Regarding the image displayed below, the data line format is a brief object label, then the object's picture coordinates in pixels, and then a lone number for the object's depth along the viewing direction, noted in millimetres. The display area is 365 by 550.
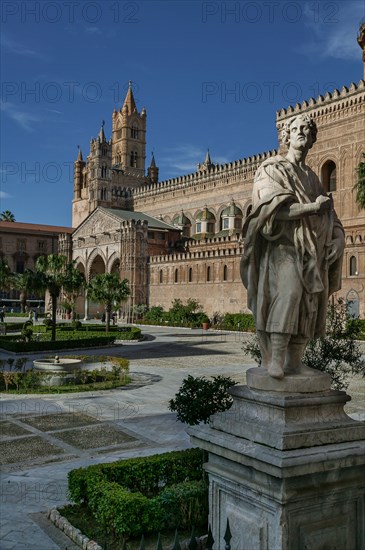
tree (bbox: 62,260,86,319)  37812
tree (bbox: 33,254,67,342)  32000
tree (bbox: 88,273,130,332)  38250
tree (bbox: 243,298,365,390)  9083
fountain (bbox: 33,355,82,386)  16938
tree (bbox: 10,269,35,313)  31956
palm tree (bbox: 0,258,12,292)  52494
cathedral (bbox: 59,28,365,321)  47344
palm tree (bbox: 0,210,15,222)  100544
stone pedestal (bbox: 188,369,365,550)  3855
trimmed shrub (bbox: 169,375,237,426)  8367
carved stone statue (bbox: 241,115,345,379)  4148
